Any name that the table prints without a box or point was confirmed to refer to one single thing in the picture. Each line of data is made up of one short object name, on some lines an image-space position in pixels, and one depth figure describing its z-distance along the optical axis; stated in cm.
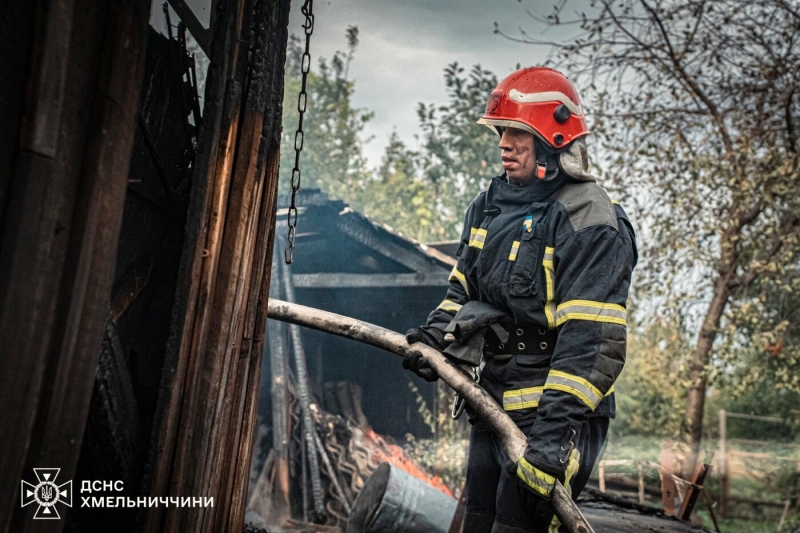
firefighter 276
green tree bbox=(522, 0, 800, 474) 861
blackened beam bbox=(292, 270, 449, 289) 841
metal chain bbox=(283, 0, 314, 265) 306
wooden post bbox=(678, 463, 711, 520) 516
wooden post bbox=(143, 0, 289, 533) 238
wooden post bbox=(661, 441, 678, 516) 601
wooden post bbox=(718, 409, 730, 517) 1317
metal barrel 534
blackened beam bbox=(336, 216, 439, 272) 833
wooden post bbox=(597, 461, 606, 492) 834
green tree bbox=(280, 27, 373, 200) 2162
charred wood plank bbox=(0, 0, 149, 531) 175
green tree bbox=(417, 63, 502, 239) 1562
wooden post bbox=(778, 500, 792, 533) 1109
